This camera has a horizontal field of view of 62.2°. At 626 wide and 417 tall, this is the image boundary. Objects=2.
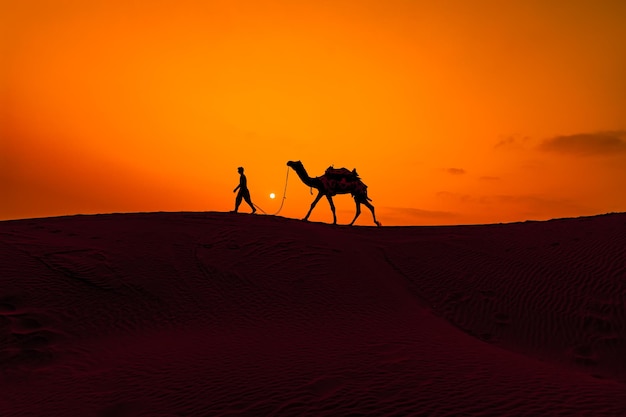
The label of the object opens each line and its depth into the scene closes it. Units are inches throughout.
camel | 751.1
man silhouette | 718.5
